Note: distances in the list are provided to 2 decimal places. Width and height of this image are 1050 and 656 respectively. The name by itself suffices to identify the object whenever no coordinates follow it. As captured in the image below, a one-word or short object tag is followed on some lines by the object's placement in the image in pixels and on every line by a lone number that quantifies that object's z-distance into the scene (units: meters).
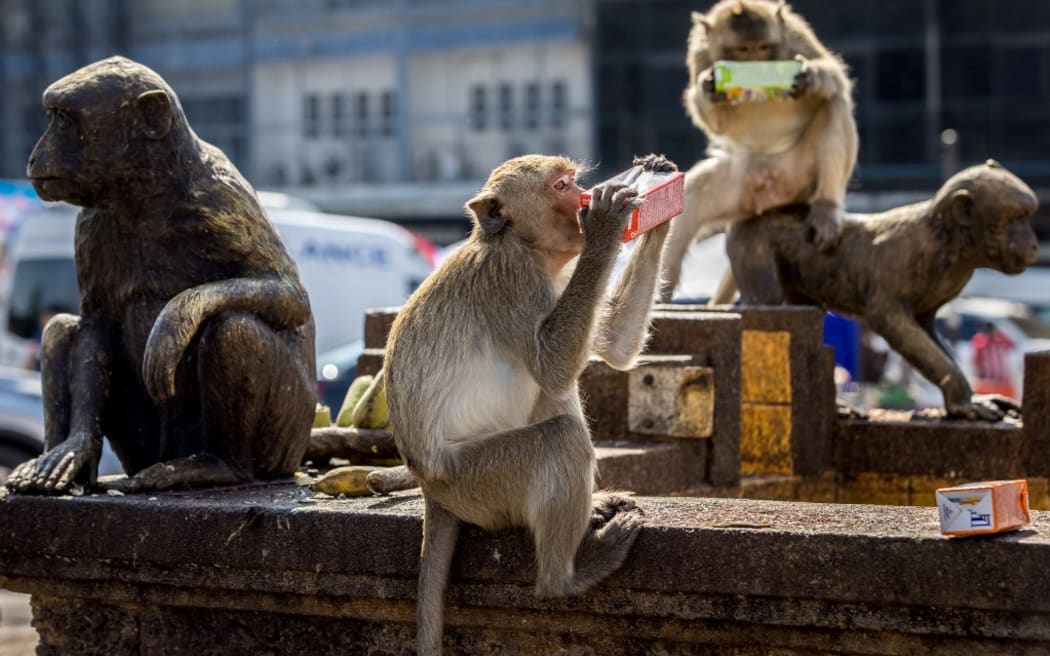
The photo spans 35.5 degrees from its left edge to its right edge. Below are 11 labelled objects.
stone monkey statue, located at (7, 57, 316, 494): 4.93
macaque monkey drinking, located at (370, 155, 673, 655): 3.95
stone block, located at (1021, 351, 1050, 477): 6.55
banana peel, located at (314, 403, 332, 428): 6.36
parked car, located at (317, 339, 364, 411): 13.63
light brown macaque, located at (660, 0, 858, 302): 7.27
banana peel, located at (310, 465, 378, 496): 4.82
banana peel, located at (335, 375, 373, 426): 6.18
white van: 16.39
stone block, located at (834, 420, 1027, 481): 6.80
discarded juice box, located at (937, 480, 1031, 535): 3.67
